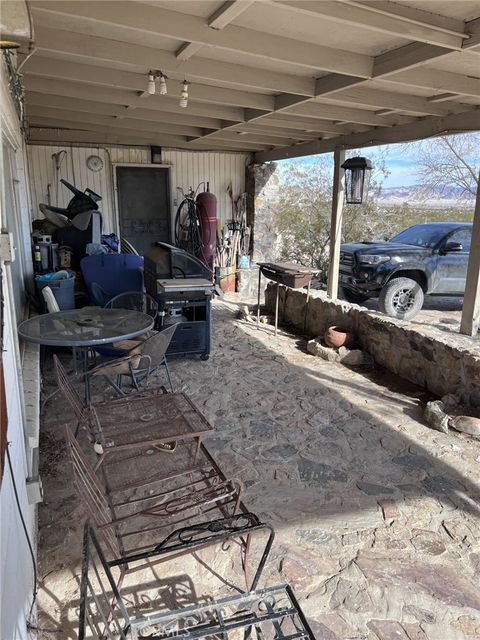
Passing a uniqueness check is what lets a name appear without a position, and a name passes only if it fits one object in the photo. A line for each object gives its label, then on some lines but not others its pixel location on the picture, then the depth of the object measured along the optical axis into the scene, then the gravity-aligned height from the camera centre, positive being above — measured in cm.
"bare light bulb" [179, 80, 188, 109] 356 +94
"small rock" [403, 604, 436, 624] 188 -163
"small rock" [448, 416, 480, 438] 335 -151
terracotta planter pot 509 -133
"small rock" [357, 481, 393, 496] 273 -161
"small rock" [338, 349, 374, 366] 487 -148
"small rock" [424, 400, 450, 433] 346 -150
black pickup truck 654 -72
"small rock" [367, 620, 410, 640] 181 -164
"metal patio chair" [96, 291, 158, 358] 391 -106
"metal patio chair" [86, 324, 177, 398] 329 -108
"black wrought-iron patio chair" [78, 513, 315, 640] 146 -130
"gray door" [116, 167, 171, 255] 770 +17
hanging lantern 510 +44
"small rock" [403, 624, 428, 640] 181 -163
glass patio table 314 -84
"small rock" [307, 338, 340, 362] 501 -149
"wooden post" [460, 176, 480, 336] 472 -73
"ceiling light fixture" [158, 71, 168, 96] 331 +95
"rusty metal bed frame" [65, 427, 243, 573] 178 -122
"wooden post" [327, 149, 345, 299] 648 -7
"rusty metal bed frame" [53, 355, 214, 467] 234 -116
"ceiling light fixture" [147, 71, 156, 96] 331 +96
